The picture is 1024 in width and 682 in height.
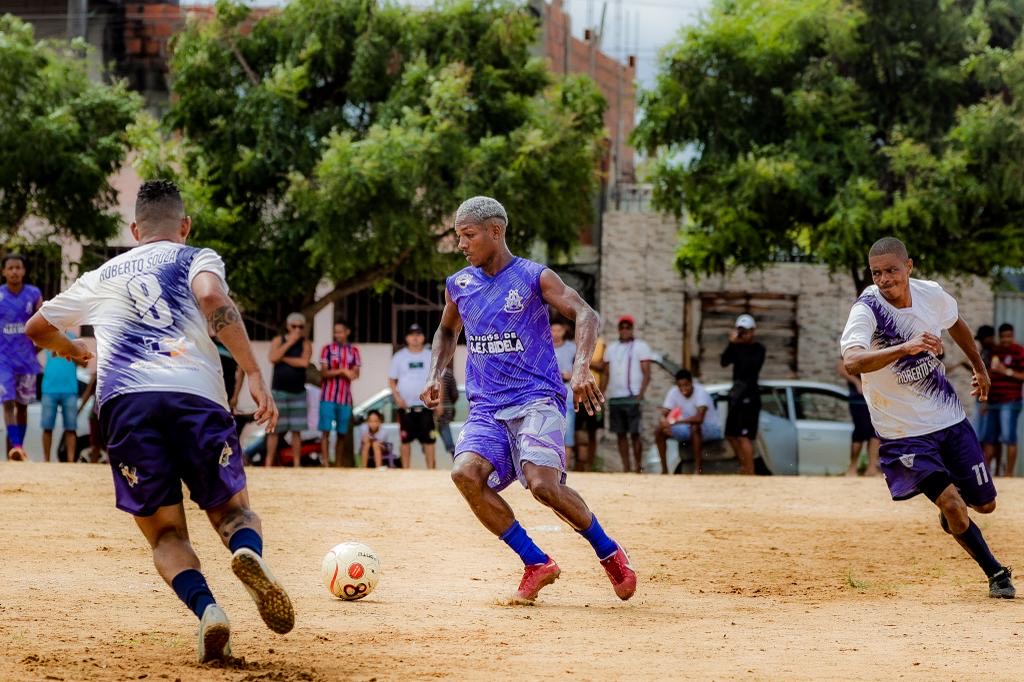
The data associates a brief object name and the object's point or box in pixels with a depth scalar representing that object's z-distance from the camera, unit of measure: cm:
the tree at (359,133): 2317
